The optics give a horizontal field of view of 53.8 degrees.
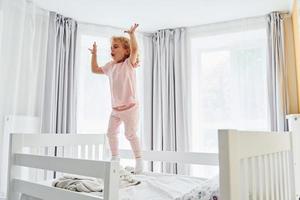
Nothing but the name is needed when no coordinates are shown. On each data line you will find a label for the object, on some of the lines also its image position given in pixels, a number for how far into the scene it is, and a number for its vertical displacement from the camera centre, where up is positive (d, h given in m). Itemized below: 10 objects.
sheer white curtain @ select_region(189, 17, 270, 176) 2.99 +0.49
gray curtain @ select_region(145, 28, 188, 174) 3.05 +0.33
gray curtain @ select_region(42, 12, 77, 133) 2.67 +0.45
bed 0.82 -0.16
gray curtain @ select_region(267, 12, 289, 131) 2.61 +0.46
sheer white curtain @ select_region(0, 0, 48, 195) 2.25 +0.57
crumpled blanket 1.38 -0.27
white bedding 1.19 -0.30
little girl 1.76 +0.20
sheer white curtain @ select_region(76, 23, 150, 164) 3.03 +0.42
